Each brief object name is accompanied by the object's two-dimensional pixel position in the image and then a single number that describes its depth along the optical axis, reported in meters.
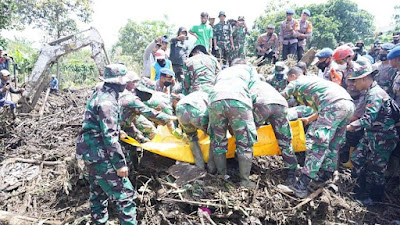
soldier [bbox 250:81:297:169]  3.98
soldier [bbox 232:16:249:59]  9.20
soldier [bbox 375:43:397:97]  5.45
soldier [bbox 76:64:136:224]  3.42
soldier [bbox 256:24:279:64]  9.02
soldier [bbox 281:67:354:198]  3.96
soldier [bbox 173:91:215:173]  4.08
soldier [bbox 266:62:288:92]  6.20
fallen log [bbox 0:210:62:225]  3.80
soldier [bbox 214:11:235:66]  8.88
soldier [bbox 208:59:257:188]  3.72
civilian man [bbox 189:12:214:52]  8.25
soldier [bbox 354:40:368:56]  8.55
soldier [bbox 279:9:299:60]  8.47
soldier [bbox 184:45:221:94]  5.30
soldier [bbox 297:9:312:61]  8.65
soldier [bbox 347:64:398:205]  4.11
